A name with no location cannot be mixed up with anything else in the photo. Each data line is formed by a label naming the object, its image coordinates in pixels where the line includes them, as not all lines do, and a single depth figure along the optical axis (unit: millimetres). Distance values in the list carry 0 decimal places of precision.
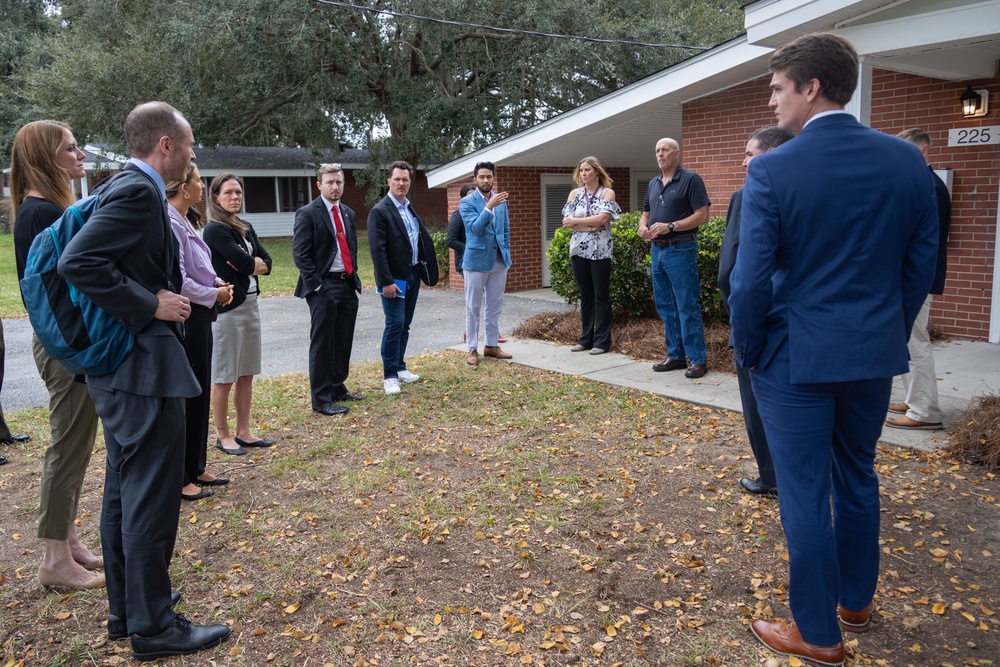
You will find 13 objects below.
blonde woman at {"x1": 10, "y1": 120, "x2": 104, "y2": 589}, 3656
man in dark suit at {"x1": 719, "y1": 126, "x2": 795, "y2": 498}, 4059
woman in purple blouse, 4297
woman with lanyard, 8117
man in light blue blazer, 7984
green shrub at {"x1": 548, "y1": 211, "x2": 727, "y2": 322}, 8375
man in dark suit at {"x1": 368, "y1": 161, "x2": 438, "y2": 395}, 7105
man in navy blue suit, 2643
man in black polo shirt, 7113
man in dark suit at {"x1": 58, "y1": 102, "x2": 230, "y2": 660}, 2824
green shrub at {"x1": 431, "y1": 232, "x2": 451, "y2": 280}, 15962
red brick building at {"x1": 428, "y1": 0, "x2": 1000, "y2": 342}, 6551
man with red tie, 6406
